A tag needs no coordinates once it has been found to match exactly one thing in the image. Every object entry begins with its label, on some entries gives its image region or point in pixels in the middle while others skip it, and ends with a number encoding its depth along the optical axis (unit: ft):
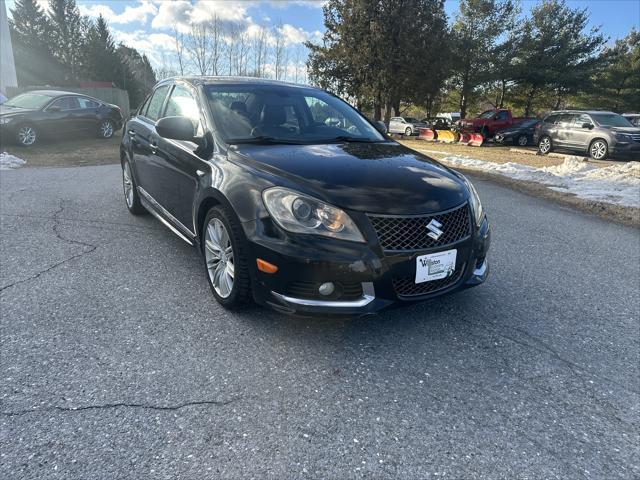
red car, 76.28
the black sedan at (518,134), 71.31
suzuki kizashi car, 8.13
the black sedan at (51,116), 35.83
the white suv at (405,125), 95.92
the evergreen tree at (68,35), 162.81
